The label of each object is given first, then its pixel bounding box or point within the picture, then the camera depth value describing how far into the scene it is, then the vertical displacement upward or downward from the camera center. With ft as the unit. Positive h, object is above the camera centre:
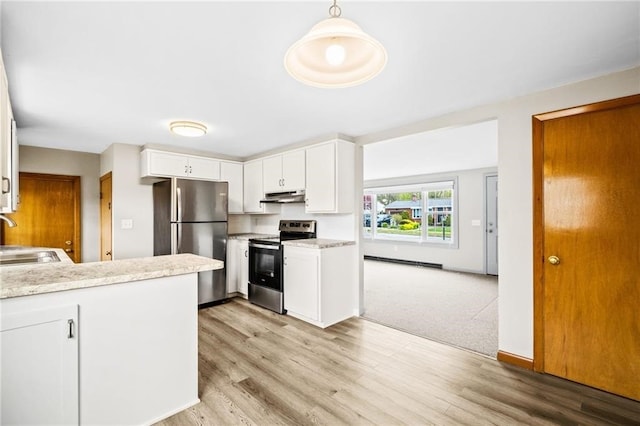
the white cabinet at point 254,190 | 14.88 +1.33
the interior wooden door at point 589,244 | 6.60 -0.82
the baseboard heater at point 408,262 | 22.65 -4.09
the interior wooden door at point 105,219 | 13.03 -0.13
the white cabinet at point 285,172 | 12.67 +1.98
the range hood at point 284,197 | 12.58 +0.80
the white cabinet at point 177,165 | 12.67 +2.34
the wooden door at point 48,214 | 13.03 +0.13
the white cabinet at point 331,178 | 11.28 +1.46
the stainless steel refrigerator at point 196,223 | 12.44 -0.33
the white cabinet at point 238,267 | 14.16 -2.58
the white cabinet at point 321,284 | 10.77 -2.72
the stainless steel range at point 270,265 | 12.25 -2.24
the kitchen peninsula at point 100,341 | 4.44 -2.19
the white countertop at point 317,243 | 10.80 -1.14
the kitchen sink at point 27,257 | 8.29 -1.23
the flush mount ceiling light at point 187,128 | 9.77 +3.00
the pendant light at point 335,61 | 4.07 +2.20
